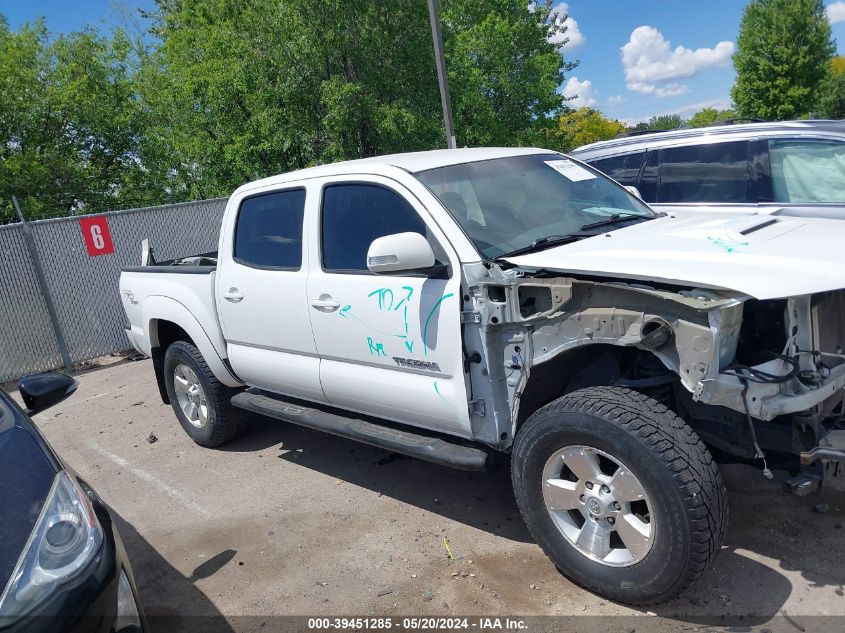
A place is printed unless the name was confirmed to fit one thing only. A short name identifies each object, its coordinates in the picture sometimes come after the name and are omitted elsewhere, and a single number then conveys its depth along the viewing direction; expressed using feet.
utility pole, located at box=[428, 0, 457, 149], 33.65
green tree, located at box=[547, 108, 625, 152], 158.33
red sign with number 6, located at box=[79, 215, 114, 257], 32.91
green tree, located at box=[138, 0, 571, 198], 41.45
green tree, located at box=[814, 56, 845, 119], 147.64
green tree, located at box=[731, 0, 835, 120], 109.40
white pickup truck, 8.98
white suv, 18.63
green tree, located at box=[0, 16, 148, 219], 57.26
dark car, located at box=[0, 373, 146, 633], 7.15
